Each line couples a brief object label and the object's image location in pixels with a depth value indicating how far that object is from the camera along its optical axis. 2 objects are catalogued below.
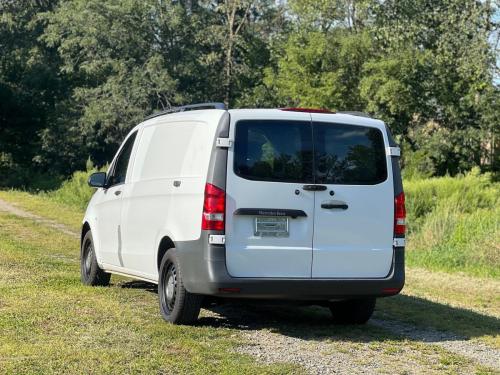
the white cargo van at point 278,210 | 7.39
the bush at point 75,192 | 31.10
